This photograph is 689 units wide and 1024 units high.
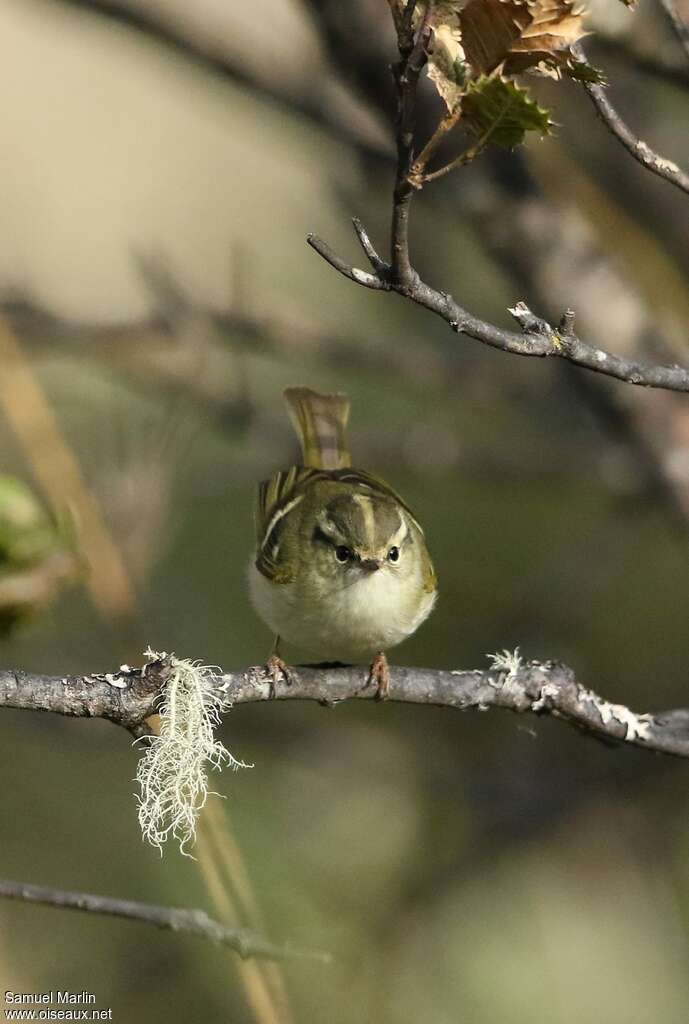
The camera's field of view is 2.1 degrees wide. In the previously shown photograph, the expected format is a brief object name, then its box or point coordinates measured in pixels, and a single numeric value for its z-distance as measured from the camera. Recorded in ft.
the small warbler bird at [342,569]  14.24
